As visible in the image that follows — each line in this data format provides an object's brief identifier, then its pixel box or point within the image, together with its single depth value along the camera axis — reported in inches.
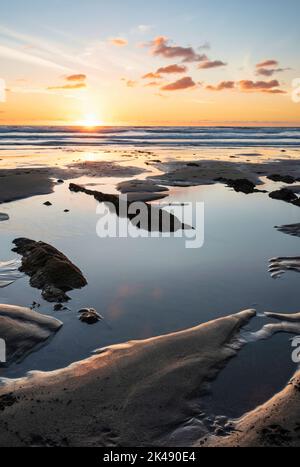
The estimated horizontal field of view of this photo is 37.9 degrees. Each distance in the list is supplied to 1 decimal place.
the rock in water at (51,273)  365.1
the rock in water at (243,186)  933.7
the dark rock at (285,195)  820.1
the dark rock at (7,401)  220.5
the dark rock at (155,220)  593.0
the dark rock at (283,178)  1062.4
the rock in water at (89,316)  323.0
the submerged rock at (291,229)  587.8
